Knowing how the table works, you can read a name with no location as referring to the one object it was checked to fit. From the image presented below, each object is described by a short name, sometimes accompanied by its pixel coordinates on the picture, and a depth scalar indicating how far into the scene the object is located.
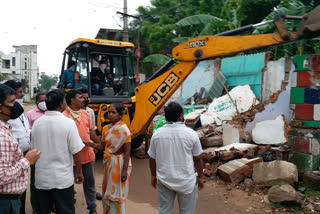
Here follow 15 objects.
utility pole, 13.41
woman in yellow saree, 2.90
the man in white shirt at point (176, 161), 2.41
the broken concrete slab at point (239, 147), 5.21
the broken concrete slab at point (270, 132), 5.72
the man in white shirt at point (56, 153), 2.42
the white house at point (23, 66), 42.22
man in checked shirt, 1.76
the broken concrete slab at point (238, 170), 4.39
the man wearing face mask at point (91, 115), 4.04
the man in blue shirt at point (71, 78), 5.79
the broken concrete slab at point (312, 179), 3.84
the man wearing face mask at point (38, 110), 3.66
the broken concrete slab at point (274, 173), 3.96
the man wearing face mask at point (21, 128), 2.95
